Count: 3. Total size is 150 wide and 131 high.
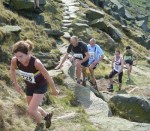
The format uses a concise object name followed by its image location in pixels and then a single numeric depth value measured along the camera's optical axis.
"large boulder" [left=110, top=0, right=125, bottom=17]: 63.44
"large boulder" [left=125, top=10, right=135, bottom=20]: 67.02
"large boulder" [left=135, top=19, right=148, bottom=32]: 75.00
